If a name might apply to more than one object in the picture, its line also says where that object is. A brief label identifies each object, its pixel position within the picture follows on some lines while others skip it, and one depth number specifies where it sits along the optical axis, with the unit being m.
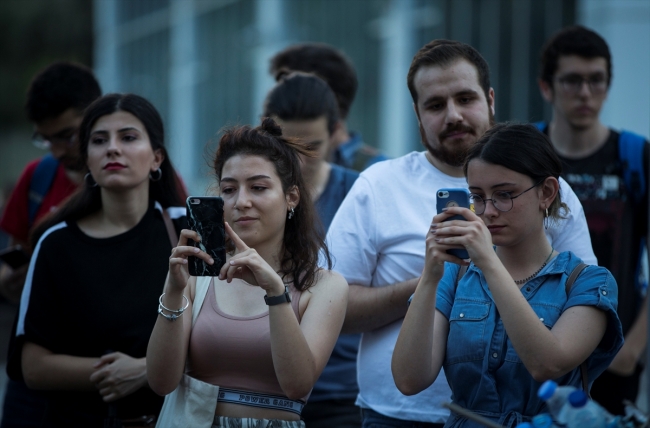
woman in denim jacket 5.83
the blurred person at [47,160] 10.52
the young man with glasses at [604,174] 9.55
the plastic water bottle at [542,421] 5.10
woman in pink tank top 6.50
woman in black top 8.09
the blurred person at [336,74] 11.83
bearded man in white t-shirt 7.42
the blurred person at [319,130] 9.15
